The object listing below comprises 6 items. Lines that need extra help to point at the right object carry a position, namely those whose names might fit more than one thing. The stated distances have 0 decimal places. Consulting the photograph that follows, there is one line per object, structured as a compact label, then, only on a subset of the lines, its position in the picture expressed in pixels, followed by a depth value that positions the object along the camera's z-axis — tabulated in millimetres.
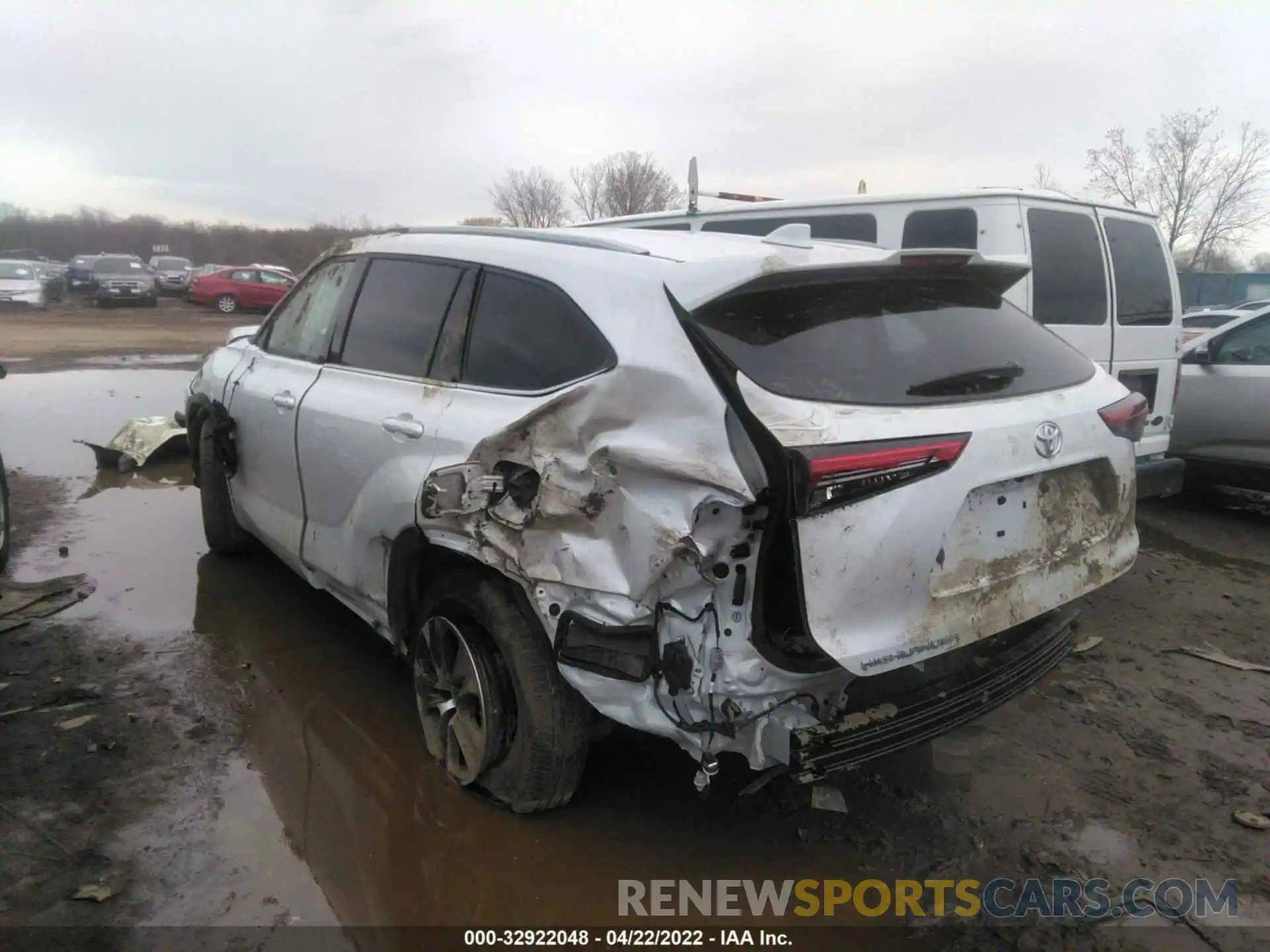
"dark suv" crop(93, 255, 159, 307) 28812
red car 28391
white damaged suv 2266
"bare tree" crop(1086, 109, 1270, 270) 35688
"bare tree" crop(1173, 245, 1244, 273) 41375
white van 5566
